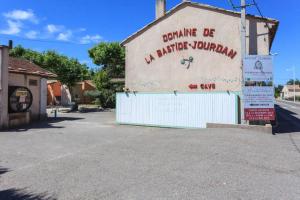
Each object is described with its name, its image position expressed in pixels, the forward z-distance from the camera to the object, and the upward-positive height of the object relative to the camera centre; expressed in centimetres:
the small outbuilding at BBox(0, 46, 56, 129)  1301 +57
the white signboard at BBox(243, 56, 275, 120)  1163 +49
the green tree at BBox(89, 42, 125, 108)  2969 +419
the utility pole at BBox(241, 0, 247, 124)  1207 +373
